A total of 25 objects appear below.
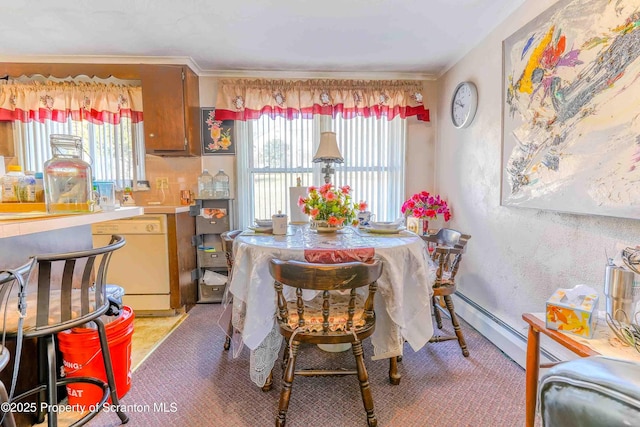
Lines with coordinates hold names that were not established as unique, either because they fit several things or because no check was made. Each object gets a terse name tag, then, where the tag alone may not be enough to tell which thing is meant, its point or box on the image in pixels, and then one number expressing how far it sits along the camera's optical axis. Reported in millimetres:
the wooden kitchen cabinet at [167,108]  2824
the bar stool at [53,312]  999
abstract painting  1269
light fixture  2264
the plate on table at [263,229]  2049
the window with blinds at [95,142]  3076
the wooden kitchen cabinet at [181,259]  2674
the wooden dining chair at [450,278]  2004
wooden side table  1217
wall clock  2500
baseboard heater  1749
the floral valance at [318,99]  3084
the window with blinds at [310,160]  3258
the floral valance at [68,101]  2881
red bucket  1463
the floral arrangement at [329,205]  1971
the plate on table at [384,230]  1982
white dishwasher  2645
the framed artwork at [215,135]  3217
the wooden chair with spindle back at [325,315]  1278
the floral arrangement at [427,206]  2805
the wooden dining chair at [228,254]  2027
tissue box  1078
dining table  1578
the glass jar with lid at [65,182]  1459
